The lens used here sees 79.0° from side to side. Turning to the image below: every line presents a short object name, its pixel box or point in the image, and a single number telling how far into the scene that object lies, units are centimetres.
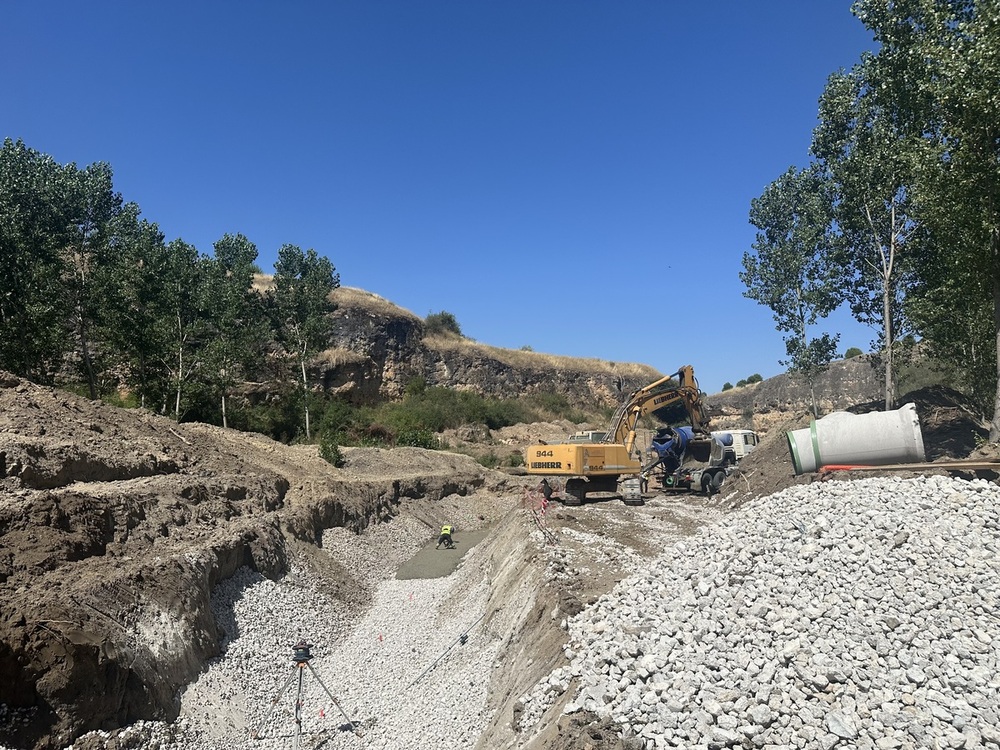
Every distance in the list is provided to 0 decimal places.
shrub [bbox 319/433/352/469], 2900
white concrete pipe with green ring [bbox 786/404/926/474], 1373
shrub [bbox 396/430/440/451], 3975
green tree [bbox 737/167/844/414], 2750
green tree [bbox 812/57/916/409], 2220
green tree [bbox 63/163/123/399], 2806
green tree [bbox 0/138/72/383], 2444
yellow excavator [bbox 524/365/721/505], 1930
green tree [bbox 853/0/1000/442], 1491
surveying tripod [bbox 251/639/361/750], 986
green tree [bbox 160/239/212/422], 3031
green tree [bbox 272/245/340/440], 3996
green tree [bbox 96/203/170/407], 2820
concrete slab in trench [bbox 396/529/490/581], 1970
